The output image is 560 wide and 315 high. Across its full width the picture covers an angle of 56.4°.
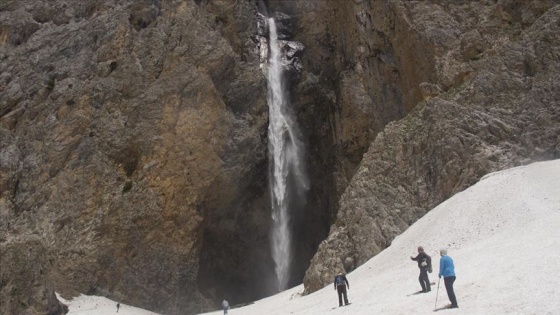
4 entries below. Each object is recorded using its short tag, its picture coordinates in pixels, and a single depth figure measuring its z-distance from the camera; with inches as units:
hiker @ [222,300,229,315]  944.9
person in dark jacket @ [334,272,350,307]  655.1
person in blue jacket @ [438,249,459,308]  467.2
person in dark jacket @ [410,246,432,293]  577.0
